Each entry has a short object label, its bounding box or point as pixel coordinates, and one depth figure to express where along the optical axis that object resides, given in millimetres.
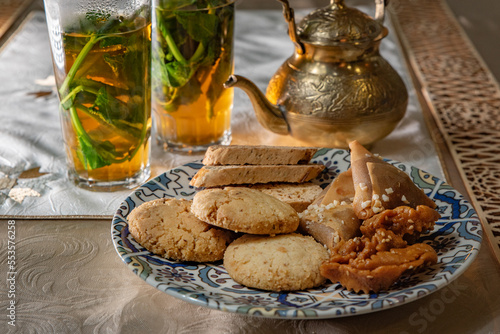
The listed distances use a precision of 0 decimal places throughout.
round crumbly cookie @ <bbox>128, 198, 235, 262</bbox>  831
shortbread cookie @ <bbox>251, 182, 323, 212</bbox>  978
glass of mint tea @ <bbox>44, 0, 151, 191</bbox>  979
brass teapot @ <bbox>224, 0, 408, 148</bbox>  1142
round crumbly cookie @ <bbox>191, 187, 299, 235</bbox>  800
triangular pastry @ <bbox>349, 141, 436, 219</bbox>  868
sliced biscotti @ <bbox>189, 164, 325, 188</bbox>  977
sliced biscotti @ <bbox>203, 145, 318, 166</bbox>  1007
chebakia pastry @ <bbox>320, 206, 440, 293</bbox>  737
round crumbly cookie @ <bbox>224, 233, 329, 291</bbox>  757
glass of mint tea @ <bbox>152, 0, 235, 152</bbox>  1110
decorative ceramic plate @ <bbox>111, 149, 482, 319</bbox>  698
